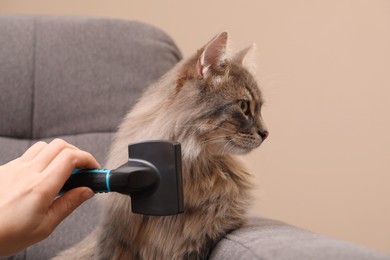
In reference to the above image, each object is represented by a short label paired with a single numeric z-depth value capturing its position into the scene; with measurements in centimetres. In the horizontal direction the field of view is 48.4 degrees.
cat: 94
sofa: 153
